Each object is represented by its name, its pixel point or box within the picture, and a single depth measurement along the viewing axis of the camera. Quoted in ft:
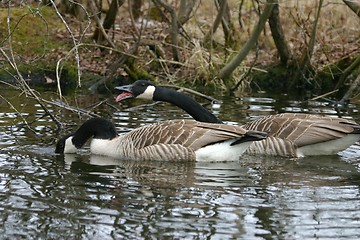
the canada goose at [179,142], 34.92
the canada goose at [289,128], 37.73
